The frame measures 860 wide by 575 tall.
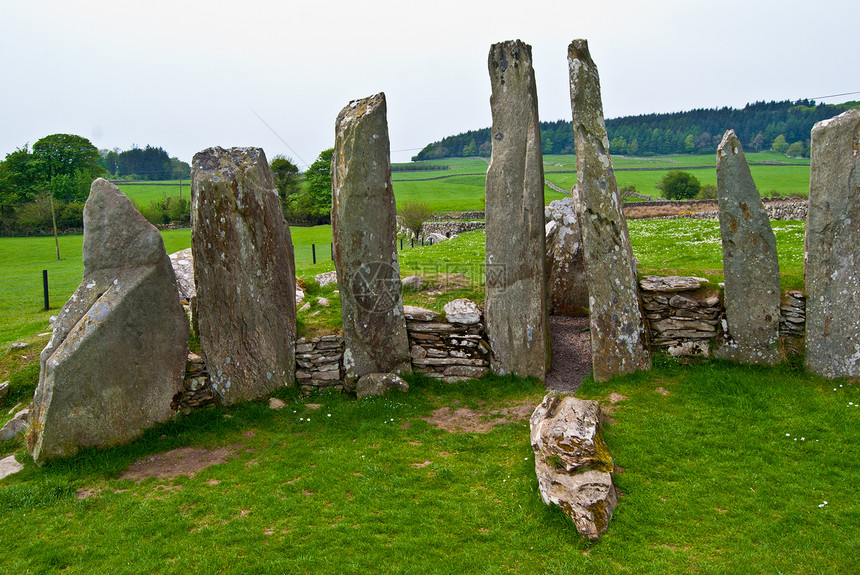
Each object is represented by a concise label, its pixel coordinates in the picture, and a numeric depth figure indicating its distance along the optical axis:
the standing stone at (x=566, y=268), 11.49
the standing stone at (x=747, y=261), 8.34
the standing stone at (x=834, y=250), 7.89
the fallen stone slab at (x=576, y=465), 5.30
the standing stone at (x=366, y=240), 8.62
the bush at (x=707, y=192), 48.55
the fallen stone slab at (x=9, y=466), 6.96
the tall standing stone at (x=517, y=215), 8.82
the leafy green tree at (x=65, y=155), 39.69
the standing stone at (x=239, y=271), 8.41
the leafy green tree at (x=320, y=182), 54.59
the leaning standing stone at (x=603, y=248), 8.51
